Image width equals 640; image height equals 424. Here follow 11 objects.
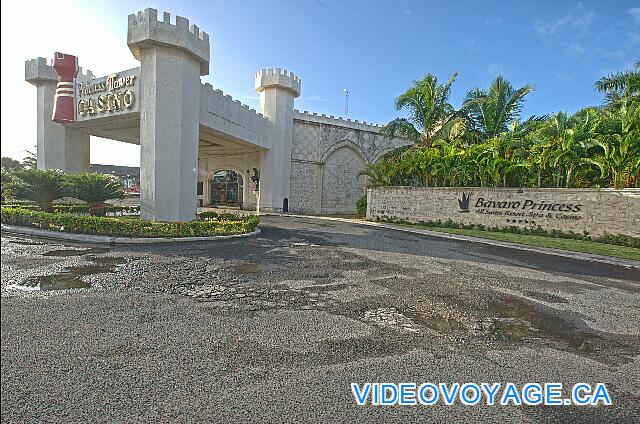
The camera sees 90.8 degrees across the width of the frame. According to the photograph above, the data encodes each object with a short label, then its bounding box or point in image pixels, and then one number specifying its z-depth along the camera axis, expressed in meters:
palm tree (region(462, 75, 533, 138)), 20.50
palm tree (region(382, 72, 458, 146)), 21.14
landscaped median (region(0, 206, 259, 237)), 10.63
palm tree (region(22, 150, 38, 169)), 31.23
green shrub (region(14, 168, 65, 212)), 13.93
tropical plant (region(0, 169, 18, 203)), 14.03
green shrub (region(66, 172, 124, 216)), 14.87
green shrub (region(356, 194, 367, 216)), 23.84
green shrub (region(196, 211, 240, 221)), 15.73
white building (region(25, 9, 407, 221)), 14.11
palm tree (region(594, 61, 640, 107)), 16.81
